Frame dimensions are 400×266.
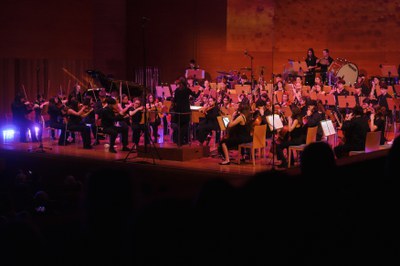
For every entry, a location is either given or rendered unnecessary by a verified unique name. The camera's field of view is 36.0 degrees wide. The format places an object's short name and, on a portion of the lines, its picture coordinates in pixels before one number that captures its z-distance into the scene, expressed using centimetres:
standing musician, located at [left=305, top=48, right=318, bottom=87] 1692
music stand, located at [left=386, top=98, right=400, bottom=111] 1375
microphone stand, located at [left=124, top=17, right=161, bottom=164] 1186
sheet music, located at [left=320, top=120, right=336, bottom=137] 1121
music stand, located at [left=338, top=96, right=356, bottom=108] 1346
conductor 1280
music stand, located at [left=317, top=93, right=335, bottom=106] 1373
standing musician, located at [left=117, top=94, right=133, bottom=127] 1380
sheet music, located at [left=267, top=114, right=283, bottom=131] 1145
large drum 1655
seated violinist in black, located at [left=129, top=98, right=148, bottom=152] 1365
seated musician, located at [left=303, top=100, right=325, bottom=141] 1168
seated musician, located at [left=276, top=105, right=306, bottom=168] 1154
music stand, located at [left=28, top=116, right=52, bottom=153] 1308
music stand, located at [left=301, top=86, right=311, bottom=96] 1429
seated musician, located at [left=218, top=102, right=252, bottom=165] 1191
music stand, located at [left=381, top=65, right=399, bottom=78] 1603
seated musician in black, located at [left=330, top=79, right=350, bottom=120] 1435
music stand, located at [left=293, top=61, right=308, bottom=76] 1703
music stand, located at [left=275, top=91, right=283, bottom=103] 1446
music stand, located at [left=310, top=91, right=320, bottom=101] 1391
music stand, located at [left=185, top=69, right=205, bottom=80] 1886
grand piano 1497
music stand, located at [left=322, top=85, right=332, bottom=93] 1471
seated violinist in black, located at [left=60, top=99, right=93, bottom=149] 1399
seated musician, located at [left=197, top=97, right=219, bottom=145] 1353
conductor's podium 1223
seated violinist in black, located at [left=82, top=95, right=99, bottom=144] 1432
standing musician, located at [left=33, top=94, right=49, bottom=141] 1511
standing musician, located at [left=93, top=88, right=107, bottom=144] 1364
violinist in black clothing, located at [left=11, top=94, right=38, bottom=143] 1458
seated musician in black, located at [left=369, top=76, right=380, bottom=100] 1463
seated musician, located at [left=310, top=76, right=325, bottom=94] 1456
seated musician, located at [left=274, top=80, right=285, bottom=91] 1541
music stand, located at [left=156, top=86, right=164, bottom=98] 1664
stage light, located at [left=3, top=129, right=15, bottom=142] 1538
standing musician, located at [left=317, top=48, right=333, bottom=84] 1694
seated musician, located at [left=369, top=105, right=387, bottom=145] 1156
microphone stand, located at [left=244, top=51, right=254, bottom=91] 1630
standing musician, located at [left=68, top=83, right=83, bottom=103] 1550
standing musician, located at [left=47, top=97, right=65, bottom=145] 1422
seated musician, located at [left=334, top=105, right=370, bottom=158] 1111
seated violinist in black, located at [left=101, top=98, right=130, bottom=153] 1352
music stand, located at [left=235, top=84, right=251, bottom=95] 1567
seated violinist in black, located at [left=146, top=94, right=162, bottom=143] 1427
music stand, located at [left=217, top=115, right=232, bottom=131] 1249
